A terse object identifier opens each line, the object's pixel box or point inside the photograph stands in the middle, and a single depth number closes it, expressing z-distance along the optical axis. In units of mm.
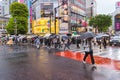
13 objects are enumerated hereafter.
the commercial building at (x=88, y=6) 38643
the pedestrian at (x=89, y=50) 4563
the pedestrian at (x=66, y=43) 10035
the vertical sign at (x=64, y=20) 23171
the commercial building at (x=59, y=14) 23192
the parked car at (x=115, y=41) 12601
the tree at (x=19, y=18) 22455
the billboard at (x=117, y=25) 48579
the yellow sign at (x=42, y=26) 23382
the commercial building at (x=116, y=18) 48731
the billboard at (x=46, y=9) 23527
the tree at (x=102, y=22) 25235
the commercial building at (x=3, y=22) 40191
